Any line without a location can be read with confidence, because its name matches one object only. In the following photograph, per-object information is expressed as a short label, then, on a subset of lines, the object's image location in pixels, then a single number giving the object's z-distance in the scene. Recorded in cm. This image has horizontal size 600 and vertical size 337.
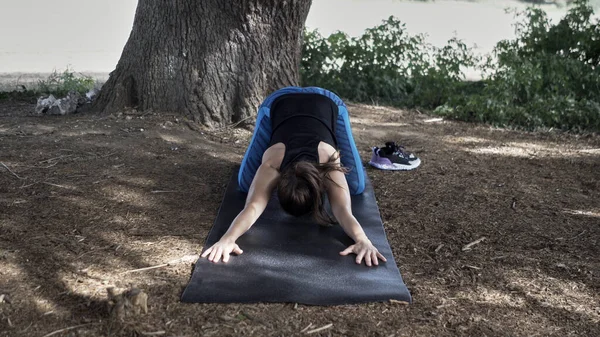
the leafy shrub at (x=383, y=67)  760
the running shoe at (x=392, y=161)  521
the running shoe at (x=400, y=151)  524
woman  362
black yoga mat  312
